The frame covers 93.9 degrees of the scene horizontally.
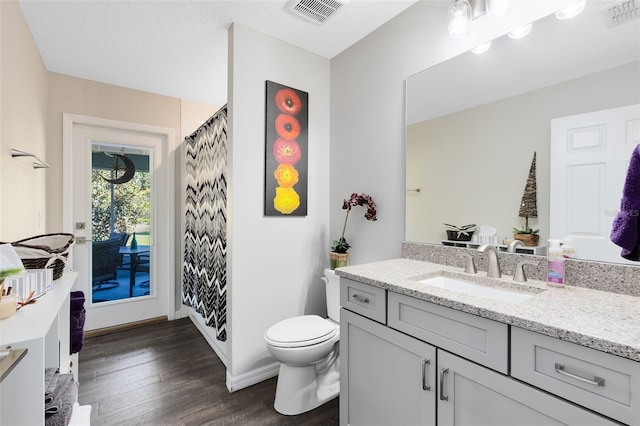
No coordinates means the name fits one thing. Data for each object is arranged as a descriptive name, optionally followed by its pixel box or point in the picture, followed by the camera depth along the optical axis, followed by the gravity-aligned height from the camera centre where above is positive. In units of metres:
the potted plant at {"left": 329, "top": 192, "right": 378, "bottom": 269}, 2.07 -0.12
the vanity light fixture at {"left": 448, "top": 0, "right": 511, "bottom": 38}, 1.44 +0.99
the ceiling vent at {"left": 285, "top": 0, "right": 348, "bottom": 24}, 1.81 +1.26
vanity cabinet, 0.88 -0.57
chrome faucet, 1.39 -0.24
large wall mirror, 1.19 +0.47
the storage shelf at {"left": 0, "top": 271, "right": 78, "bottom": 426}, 0.83 -0.47
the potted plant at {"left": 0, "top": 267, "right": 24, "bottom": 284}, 0.96 -0.20
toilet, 1.71 -0.91
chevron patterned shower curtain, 2.29 -0.12
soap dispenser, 1.21 -0.22
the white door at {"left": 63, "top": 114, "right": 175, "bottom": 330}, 2.87 -0.10
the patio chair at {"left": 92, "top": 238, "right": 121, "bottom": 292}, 2.98 -0.54
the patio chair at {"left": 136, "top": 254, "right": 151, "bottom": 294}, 3.21 -0.59
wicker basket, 1.36 -0.22
